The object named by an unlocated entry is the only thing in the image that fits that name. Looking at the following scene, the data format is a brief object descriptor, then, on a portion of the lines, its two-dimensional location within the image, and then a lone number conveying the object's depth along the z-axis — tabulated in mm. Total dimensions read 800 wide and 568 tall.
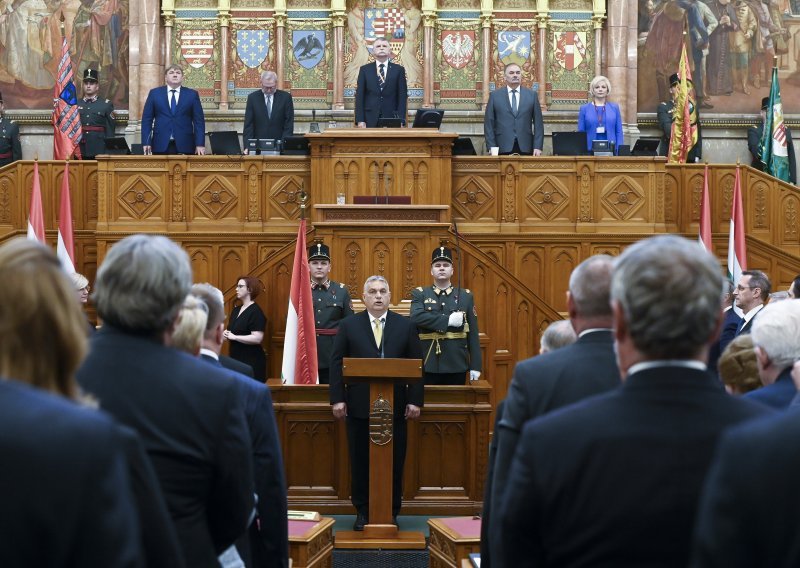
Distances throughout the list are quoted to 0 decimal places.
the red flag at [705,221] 12172
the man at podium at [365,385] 7652
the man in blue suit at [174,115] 13141
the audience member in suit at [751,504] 1881
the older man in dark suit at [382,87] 12625
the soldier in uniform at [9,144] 14523
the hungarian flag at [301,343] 9578
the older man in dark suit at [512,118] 12797
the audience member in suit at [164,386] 2715
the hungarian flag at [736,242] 11797
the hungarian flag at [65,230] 12222
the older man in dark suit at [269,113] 13141
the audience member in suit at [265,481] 3721
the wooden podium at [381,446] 7109
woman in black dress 9938
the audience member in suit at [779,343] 3689
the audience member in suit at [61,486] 1785
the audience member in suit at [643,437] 2268
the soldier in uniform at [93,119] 14445
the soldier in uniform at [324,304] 9914
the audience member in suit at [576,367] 3061
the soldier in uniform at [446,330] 8984
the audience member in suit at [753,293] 7695
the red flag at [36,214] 12250
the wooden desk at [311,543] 5434
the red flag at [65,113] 13906
